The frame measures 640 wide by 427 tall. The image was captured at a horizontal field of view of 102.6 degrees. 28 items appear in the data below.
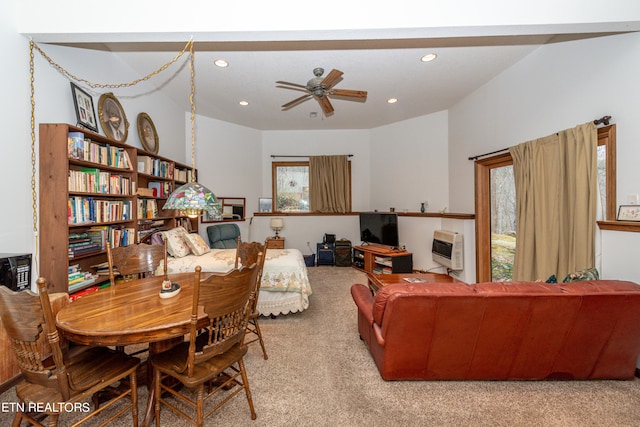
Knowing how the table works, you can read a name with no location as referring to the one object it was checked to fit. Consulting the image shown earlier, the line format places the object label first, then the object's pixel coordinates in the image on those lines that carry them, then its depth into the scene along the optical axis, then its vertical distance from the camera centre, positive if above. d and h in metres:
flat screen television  4.89 -0.34
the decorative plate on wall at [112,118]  2.80 +1.10
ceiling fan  2.68 +1.38
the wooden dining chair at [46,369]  1.11 -0.82
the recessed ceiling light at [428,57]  2.90 +1.76
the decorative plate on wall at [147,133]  3.44 +1.12
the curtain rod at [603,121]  2.15 +0.75
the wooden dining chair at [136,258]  2.19 -0.40
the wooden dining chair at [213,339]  1.31 -0.74
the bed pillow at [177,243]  3.25 -0.39
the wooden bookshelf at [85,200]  2.19 +0.14
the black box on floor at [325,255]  5.45 -0.92
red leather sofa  1.61 -0.80
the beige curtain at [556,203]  2.25 +0.07
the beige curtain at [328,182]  5.60 +0.65
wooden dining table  1.29 -0.58
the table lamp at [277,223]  5.35 -0.23
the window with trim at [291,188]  5.82 +0.54
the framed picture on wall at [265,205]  5.72 +0.16
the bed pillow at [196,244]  3.43 -0.43
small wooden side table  5.27 -0.66
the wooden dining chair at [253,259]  1.99 -0.45
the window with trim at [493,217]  3.43 -0.10
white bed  3.00 -0.84
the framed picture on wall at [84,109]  2.48 +1.06
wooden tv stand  4.61 -0.92
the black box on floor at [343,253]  5.41 -0.88
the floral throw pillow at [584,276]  2.04 -0.54
